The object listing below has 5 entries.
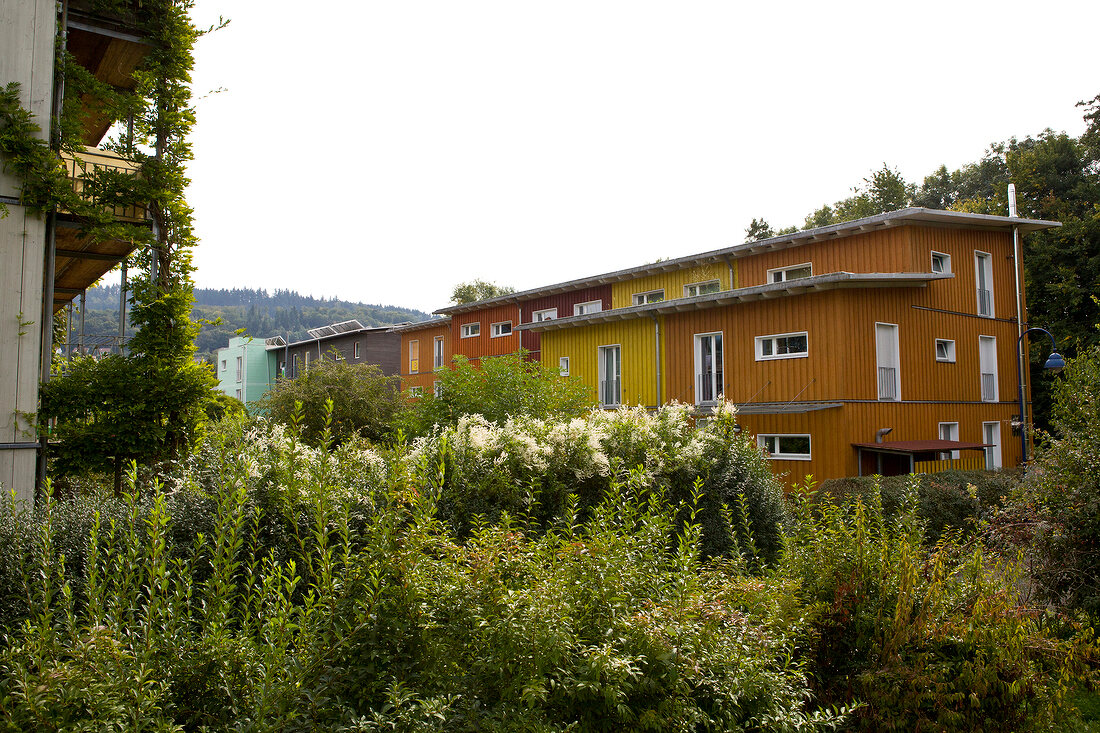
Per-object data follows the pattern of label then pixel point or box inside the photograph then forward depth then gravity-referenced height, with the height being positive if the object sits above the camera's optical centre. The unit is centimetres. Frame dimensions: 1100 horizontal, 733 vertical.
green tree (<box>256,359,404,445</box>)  2389 +75
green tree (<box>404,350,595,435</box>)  1263 +40
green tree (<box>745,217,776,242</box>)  4500 +1177
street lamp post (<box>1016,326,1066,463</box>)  1741 +118
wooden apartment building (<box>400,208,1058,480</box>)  1852 +217
